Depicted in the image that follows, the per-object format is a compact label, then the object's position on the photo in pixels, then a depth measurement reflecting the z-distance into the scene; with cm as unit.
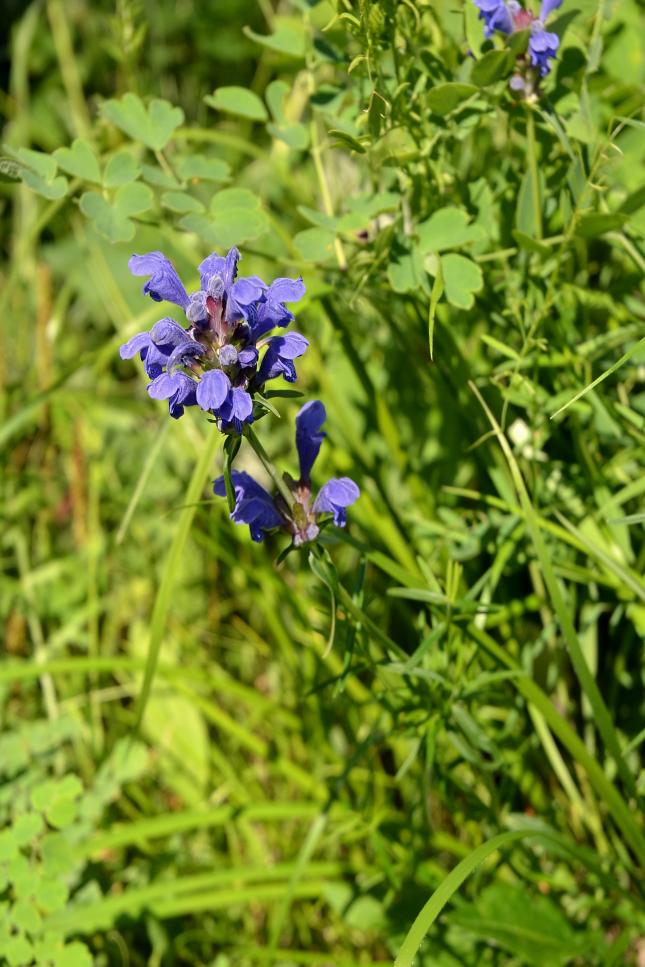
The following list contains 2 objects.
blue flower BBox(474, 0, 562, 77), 70
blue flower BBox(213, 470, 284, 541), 66
